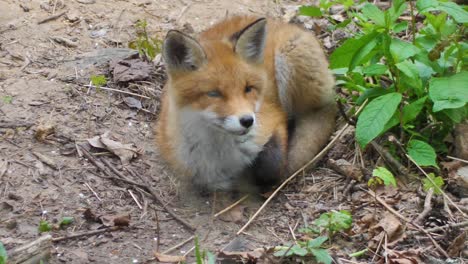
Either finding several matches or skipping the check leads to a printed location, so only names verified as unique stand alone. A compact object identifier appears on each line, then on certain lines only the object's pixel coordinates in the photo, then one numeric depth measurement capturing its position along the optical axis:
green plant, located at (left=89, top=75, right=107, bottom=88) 11.93
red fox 9.50
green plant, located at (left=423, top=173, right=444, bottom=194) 9.52
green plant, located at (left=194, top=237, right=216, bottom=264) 7.38
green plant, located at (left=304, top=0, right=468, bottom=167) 9.41
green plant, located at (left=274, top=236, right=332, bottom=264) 7.94
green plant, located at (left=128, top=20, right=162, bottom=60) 13.06
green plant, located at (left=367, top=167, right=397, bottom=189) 9.50
